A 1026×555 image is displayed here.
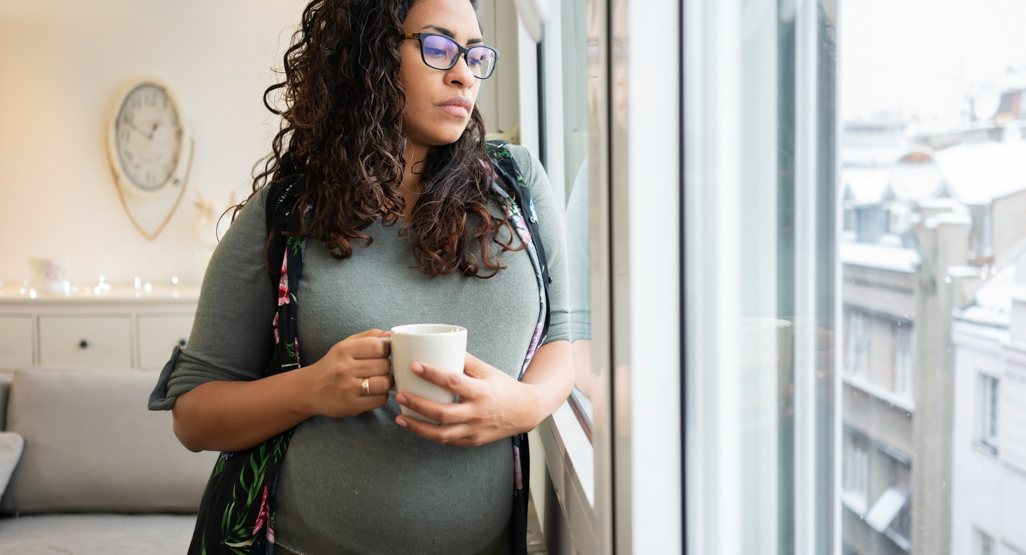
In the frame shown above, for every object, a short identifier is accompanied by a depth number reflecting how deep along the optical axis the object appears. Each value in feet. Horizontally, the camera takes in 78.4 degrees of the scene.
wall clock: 11.04
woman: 2.73
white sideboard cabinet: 9.65
